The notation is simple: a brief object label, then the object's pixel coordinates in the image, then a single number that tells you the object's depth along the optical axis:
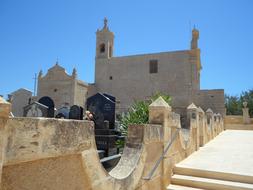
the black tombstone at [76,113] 8.07
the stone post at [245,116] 19.97
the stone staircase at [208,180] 3.89
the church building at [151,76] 23.02
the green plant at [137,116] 8.28
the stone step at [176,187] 4.06
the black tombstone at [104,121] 6.60
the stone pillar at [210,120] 10.27
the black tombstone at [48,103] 8.22
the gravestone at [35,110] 7.63
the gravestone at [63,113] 8.86
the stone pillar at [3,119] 1.17
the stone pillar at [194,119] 6.91
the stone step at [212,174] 4.07
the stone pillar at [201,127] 7.88
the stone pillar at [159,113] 4.04
